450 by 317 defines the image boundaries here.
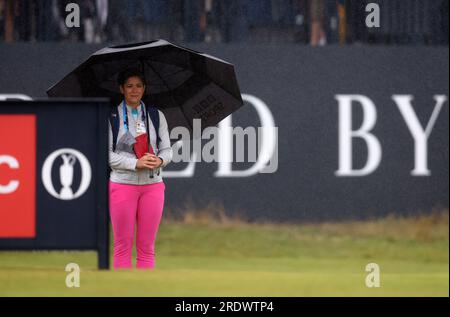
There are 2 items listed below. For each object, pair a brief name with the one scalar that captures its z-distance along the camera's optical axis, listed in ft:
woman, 38.17
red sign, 40.04
